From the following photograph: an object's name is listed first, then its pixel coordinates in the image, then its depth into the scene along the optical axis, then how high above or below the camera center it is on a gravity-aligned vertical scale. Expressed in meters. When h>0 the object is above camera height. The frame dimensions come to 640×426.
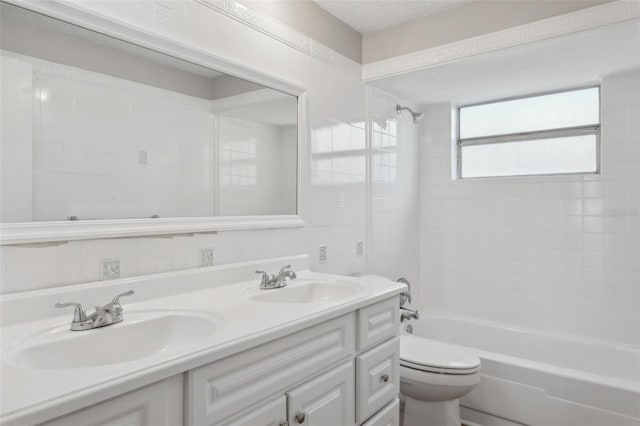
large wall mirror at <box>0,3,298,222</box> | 1.13 +0.29
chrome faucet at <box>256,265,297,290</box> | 1.64 -0.29
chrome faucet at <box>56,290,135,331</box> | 1.04 -0.29
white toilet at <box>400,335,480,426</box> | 1.95 -0.85
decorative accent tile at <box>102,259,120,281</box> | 1.29 -0.19
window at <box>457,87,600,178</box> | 2.72 +0.58
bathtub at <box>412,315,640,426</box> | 1.91 -0.95
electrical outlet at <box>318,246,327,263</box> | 2.24 -0.24
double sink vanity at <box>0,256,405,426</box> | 0.74 -0.35
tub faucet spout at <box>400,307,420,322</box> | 2.33 -0.61
